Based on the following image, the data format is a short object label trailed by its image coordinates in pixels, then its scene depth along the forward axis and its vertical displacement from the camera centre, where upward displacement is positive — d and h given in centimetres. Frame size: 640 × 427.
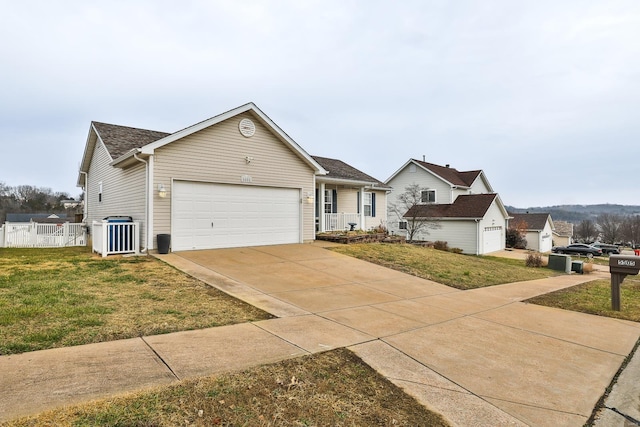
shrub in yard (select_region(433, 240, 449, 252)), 2562 -238
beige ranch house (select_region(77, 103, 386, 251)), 1166 +126
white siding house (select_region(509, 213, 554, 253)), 3850 -175
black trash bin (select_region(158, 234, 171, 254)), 1114 -90
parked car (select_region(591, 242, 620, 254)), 4149 -443
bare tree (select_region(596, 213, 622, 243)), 6838 -302
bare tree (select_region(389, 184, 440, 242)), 2966 +18
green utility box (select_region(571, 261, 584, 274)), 1716 -267
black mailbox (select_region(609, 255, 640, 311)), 738 -123
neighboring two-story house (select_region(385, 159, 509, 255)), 2753 +46
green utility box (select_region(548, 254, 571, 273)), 1712 -249
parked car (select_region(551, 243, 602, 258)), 3659 -398
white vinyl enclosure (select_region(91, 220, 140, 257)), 1092 -72
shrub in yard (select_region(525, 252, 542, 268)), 1861 -261
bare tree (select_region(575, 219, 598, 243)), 7225 -401
